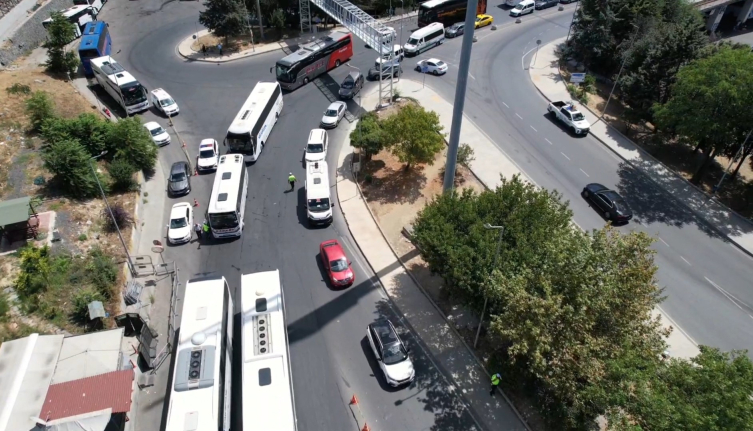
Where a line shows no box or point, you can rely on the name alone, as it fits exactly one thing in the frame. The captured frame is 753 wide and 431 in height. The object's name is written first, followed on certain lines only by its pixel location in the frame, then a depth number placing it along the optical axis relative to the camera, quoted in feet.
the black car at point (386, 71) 160.53
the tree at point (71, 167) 107.24
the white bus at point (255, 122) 128.88
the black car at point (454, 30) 203.33
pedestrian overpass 147.43
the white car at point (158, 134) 138.21
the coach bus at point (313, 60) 163.94
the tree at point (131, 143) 120.78
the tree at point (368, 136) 128.57
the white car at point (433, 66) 176.96
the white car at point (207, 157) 130.21
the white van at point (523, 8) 224.96
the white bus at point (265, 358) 66.08
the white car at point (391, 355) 81.56
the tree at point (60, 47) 163.43
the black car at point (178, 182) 122.21
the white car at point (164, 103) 151.23
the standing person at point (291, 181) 125.08
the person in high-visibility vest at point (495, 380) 79.36
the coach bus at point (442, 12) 203.31
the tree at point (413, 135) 119.75
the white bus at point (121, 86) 147.13
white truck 149.59
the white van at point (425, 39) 188.55
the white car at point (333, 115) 148.87
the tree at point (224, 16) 186.39
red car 99.50
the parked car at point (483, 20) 211.61
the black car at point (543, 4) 232.94
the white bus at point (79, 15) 202.28
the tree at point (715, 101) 113.39
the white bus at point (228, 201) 106.01
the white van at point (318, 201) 113.50
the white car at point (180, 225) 108.58
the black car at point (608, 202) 118.21
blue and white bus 166.91
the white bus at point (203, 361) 65.26
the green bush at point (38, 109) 124.88
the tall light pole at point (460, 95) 85.30
